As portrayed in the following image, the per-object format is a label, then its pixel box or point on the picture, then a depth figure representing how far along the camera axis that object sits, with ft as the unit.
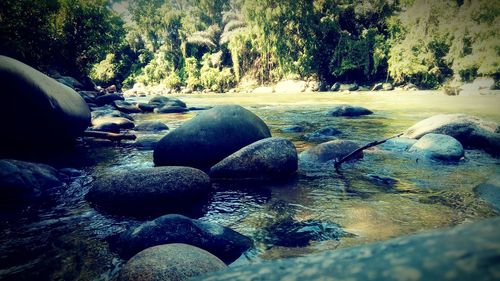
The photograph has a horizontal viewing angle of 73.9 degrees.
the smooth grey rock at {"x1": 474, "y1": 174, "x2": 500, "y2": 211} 10.36
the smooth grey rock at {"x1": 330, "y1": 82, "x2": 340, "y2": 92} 90.43
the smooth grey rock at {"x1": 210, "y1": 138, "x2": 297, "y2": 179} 14.60
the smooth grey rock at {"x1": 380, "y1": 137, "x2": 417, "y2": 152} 19.80
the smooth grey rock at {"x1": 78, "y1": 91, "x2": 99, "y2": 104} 50.35
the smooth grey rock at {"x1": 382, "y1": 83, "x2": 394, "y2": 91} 82.64
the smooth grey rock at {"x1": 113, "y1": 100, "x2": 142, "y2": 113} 46.93
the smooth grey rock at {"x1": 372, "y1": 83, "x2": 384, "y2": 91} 84.48
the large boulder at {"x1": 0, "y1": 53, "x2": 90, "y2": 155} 16.19
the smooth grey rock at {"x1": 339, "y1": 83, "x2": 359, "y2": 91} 86.82
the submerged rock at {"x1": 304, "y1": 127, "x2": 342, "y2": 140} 24.06
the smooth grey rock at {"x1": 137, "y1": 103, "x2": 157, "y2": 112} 51.05
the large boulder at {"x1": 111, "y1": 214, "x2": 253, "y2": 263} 8.11
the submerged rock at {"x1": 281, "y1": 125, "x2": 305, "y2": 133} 27.28
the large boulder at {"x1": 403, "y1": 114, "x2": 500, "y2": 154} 19.20
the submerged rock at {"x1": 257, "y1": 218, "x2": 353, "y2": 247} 8.66
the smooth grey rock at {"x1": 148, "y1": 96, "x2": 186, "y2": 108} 51.13
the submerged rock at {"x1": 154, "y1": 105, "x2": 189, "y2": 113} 47.91
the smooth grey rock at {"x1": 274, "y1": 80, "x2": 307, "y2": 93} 98.58
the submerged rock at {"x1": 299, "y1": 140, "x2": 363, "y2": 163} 17.08
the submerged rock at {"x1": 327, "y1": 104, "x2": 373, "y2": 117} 36.96
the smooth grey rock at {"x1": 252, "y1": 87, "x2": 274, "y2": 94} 105.40
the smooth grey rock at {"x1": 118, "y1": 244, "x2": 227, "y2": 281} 6.28
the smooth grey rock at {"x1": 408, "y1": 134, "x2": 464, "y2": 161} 16.89
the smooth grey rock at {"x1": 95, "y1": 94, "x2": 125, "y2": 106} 51.80
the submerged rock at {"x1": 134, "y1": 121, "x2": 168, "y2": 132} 29.96
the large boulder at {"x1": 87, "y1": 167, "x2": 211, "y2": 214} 11.26
